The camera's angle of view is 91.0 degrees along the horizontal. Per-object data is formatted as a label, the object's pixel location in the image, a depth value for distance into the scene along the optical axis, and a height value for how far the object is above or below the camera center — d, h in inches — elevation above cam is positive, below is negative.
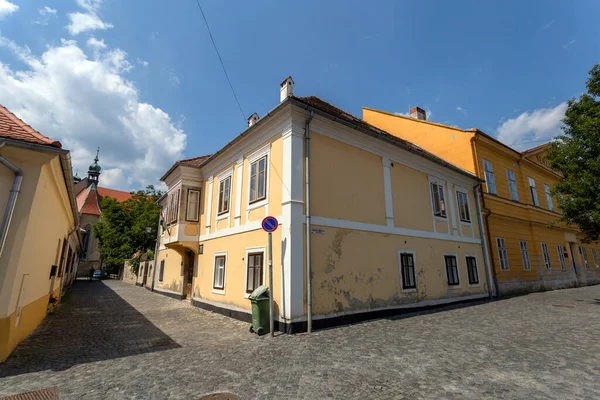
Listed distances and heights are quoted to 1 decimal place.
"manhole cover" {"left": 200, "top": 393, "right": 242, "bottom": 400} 153.4 -64.2
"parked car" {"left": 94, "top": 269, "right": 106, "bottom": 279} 1459.2 -16.6
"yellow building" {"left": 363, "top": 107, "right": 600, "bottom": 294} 602.2 +154.1
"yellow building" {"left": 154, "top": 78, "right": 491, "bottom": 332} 320.2 +68.0
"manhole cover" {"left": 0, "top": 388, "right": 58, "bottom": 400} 152.2 -63.9
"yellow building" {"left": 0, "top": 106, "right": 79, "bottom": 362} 200.8 +42.6
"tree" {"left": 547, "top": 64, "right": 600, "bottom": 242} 489.1 +190.3
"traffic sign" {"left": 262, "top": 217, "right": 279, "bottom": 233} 301.6 +47.3
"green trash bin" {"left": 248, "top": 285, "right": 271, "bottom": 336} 296.2 -40.6
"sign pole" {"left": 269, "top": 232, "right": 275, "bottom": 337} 286.2 -15.7
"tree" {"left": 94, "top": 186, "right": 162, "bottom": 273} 1117.1 +153.9
